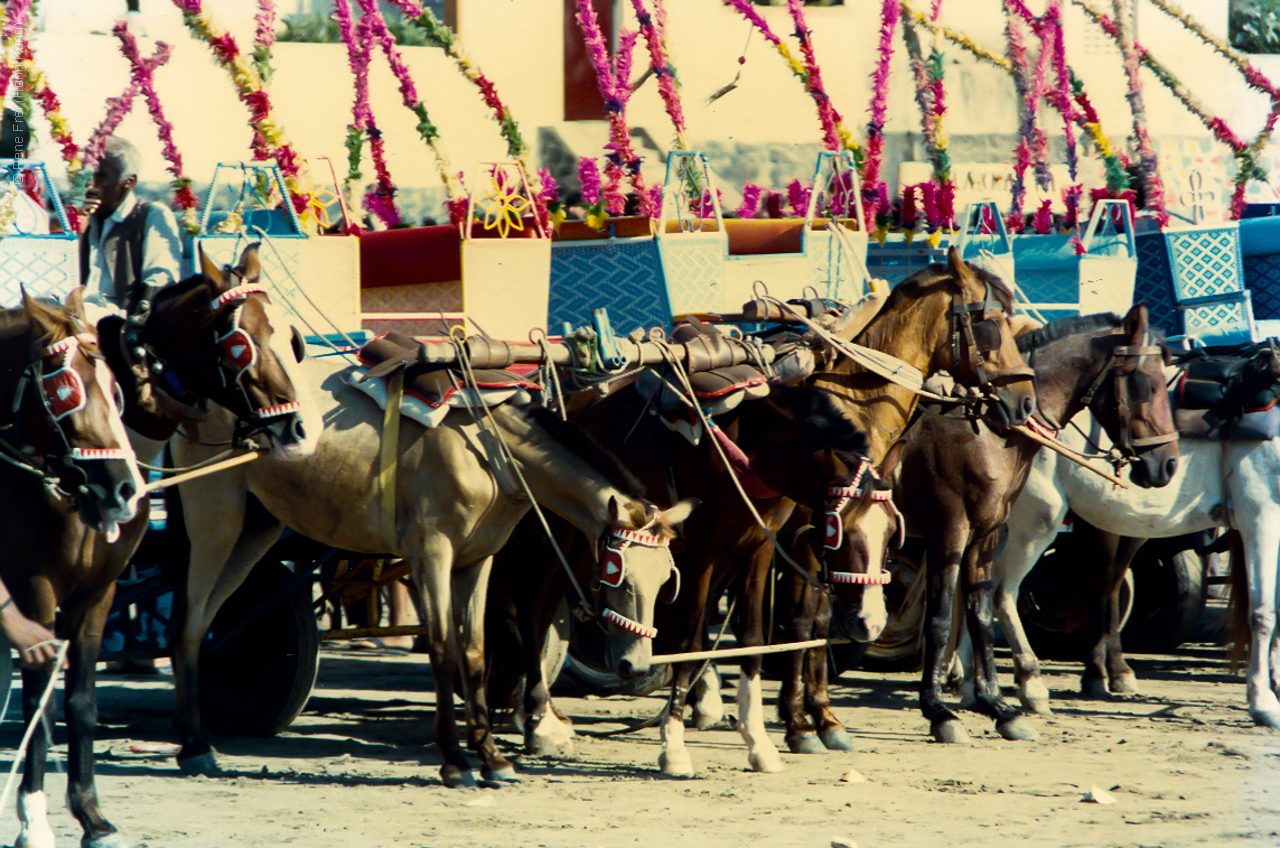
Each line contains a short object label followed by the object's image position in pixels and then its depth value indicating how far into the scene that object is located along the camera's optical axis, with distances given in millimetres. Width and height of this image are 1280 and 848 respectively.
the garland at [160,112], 19333
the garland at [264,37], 21609
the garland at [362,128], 22516
